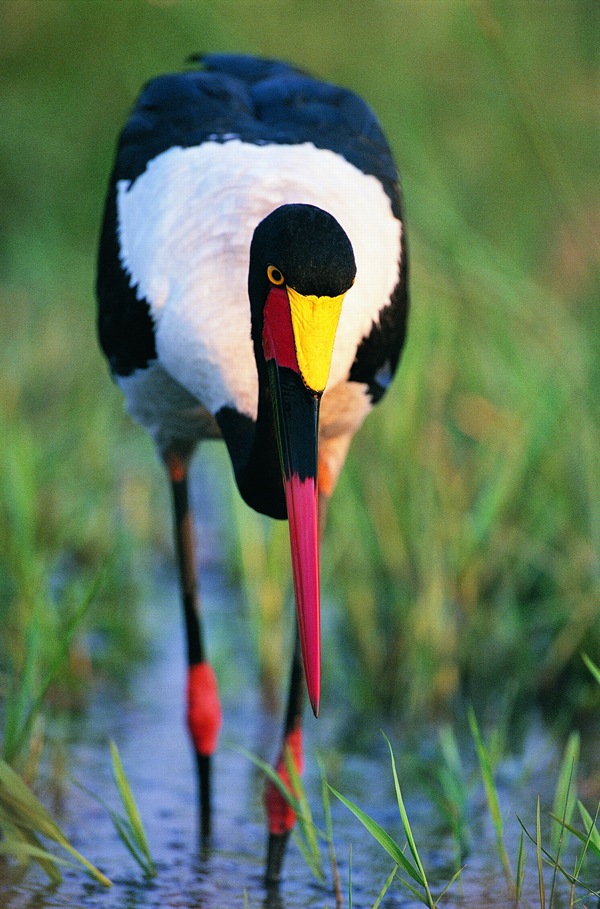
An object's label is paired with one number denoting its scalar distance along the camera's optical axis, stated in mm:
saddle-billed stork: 5527
